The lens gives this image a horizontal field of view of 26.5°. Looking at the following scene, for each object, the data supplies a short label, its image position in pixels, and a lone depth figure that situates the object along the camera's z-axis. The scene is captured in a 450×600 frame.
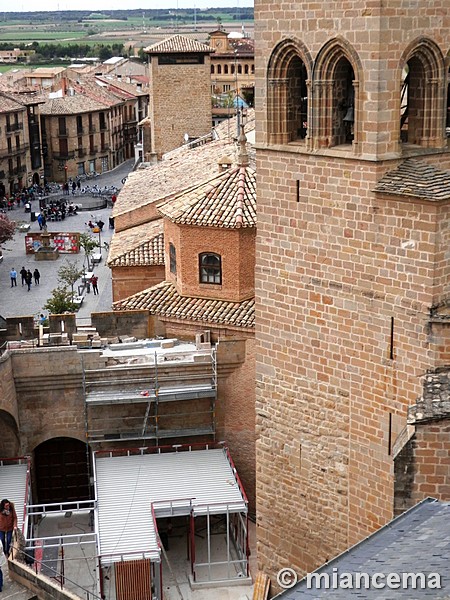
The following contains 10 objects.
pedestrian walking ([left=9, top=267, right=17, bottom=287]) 42.25
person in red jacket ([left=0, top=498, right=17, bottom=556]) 18.31
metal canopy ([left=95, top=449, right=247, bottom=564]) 19.98
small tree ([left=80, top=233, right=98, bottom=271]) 45.44
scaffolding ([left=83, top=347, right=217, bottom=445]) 23.19
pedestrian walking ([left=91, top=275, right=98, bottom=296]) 39.88
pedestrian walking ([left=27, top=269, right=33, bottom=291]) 42.16
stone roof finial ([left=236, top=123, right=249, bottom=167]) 24.64
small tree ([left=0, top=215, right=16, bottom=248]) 48.09
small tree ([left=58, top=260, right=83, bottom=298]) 38.97
